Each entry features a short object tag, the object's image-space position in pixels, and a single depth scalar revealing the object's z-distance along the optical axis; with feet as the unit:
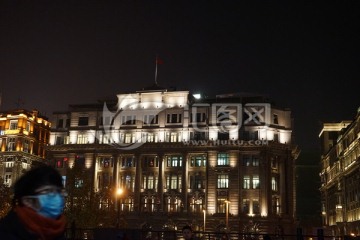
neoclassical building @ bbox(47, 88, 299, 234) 221.87
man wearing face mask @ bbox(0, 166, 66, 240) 9.75
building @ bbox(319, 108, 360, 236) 213.66
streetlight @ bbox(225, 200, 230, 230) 210.55
